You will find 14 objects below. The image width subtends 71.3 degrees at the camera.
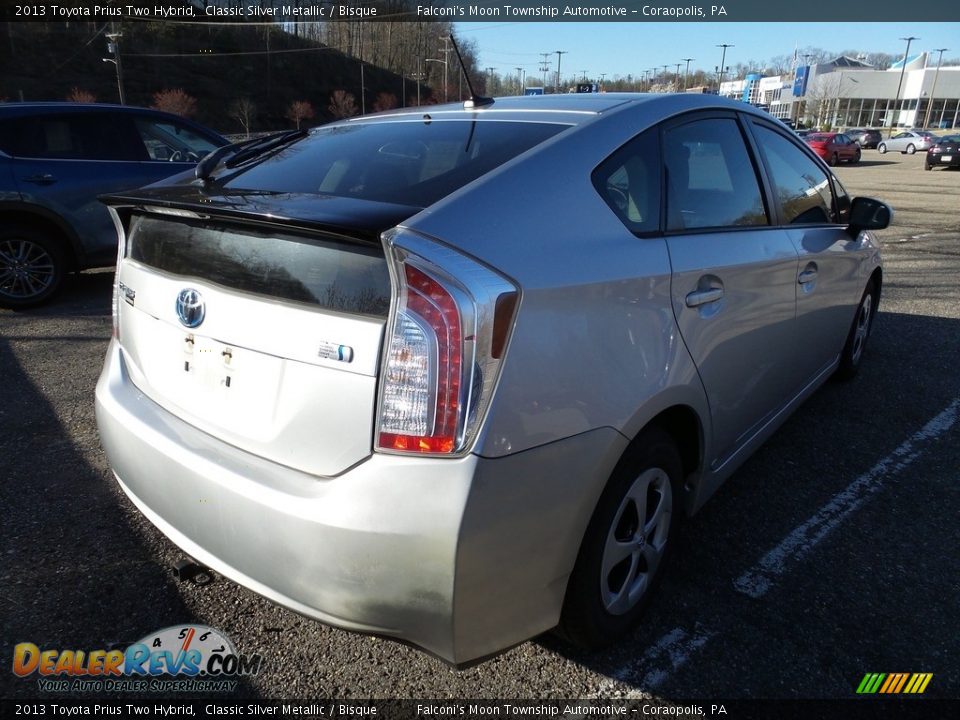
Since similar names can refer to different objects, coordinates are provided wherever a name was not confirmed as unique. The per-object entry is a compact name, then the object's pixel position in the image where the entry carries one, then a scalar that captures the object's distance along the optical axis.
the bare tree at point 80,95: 59.09
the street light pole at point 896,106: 78.38
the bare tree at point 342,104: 75.00
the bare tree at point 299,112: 71.75
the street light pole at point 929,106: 72.51
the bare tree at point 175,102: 58.38
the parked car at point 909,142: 41.62
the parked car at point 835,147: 32.41
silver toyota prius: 1.54
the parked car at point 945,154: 28.42
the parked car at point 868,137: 45.38
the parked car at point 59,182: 5.93
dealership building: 75.19
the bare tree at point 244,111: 64.95
